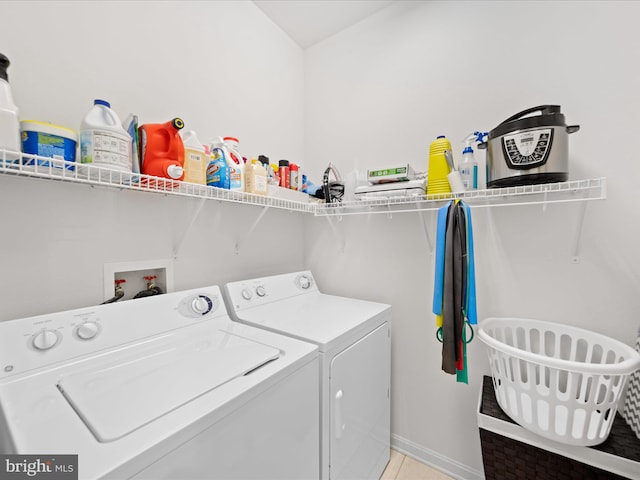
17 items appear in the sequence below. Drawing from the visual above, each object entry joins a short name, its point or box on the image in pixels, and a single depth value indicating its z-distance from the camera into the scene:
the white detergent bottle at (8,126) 0.78
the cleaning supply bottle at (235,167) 1.43
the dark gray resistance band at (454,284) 1.32
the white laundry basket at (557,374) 1.02
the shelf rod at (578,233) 1.36
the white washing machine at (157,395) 0.63
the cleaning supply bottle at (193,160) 1.26
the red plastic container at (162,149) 1.14
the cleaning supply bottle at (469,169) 1.47
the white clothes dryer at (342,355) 1.20
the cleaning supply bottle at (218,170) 1.39
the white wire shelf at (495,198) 1.24
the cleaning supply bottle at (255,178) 1.51
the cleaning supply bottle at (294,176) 1.91
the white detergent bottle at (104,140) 0.95
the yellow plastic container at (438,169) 1.51
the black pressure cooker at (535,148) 1.16
